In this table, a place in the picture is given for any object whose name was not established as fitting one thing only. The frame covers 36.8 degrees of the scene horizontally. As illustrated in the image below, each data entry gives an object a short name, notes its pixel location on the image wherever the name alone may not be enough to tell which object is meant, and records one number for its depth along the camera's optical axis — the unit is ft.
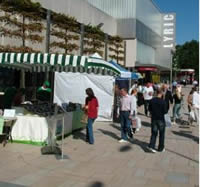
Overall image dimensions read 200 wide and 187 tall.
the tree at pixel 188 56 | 274.57
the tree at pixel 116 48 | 98.32
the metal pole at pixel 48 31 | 63.36
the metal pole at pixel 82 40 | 77.67
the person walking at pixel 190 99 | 39.27
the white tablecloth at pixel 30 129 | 26.96
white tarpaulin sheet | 42.93
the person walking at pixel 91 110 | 28.35
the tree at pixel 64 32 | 64.95
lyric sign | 126.62
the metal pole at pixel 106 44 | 93.40
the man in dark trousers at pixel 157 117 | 25.04
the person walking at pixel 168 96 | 41.55
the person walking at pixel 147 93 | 49.60
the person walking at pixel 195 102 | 37.15
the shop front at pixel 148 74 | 119.03
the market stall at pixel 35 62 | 26.53
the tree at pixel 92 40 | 79.82
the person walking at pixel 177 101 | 42.41
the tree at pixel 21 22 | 49.91
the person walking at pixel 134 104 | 29.66
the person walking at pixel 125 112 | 29.27
